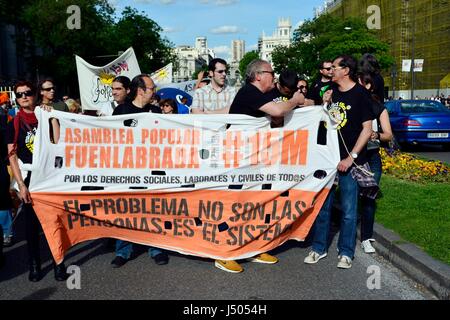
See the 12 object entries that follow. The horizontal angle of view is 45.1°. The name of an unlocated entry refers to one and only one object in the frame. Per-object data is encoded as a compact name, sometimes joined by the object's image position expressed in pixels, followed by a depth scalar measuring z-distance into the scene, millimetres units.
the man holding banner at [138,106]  5699
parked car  15961
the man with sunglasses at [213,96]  7051
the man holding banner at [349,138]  5402
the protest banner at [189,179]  5355
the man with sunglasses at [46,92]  5449
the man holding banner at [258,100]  5086
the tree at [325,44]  47062
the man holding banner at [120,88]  6199
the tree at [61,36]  44812
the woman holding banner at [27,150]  5168
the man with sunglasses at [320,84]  7836
